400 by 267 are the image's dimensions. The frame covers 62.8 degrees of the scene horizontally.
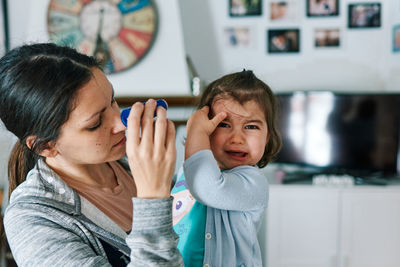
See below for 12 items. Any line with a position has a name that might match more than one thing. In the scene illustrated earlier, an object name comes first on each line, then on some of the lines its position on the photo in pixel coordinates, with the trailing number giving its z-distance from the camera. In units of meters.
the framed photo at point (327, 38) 2.76
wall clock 2.44
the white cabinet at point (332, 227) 2.35
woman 0.58
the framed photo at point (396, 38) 2.66
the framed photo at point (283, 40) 2.78
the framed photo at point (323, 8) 2.72
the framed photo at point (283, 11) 2.76
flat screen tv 2.48
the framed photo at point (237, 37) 2.81
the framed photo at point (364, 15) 2.72
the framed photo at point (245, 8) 2.77
